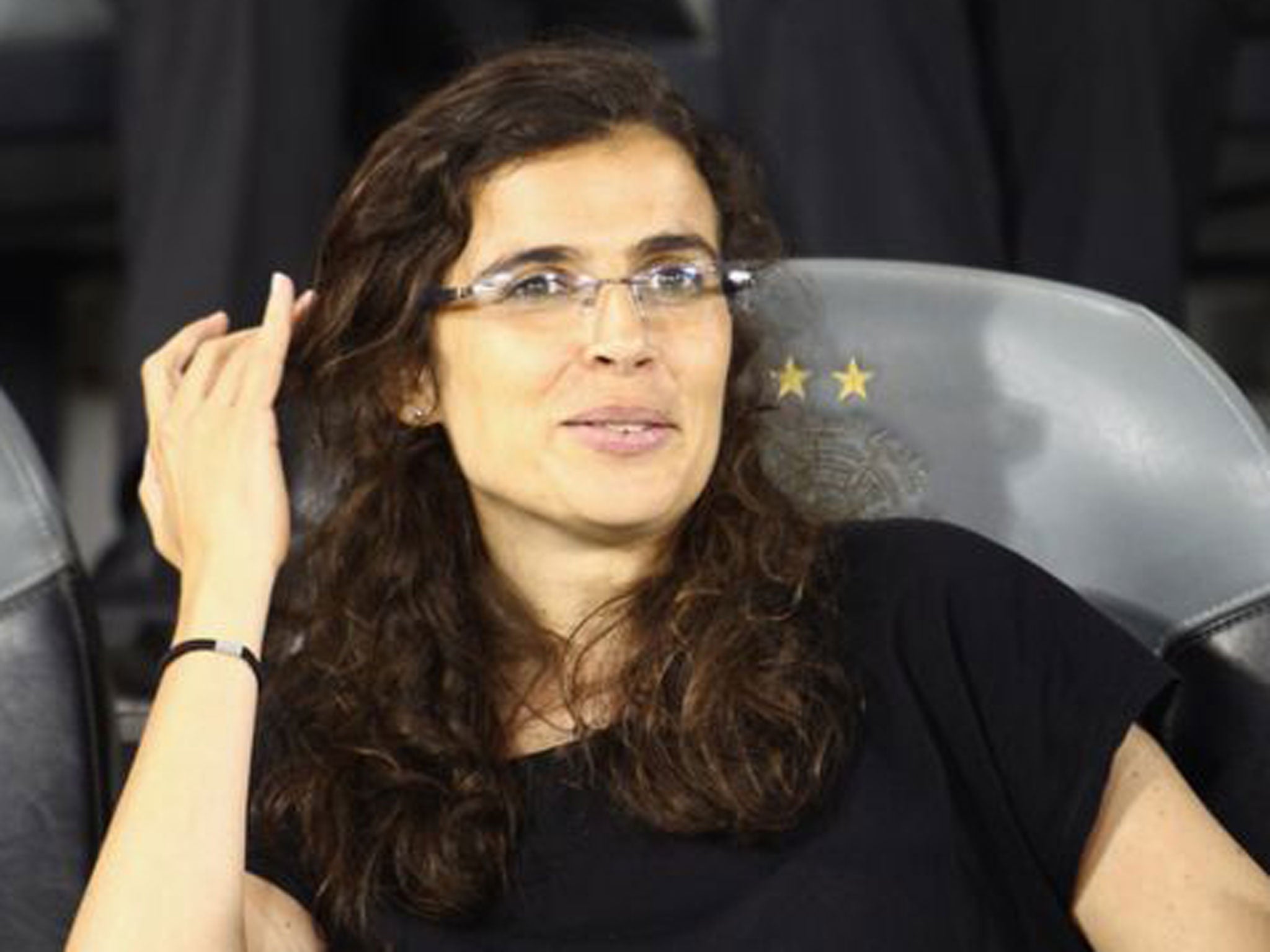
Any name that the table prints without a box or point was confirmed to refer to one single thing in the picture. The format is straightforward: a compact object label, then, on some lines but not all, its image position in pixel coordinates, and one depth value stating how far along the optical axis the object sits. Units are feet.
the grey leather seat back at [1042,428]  18.62
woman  18.37
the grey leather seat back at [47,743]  18.39
